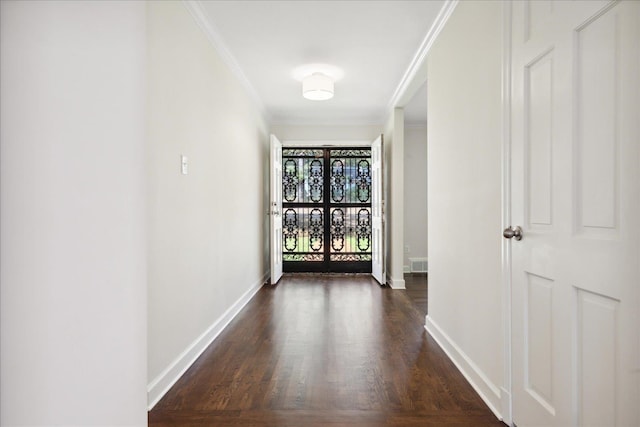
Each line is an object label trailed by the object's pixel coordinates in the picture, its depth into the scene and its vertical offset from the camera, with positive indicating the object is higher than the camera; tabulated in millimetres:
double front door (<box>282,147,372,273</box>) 6129 +45
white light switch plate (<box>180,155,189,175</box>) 2359 +295
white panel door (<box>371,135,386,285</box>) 5137 -40
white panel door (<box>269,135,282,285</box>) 5152 +29
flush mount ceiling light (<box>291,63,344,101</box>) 3818 +1363
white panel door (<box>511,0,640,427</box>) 1076 -8
